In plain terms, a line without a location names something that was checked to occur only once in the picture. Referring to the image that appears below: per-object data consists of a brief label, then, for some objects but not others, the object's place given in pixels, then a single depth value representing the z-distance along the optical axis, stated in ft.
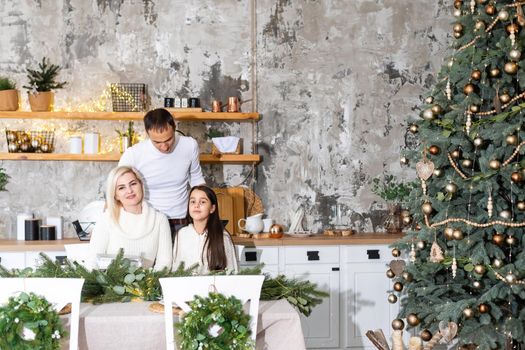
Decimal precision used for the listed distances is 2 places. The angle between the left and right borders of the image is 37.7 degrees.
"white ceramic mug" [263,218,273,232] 19.71
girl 14.01
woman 14.15
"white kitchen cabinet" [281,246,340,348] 18.51
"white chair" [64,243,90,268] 15.03
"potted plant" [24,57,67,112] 19.22
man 16.24
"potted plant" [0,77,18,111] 19.06
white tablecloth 10.25
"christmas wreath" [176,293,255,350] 9.58
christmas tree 12.46
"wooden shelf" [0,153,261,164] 19.10
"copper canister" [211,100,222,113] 19.72
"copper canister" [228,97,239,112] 19.80
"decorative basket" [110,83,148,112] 19.48
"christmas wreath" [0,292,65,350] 9.36
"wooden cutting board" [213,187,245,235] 19.72
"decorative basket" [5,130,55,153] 19.22
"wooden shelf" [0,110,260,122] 19.11
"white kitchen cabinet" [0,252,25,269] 17.74
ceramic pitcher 19.44
